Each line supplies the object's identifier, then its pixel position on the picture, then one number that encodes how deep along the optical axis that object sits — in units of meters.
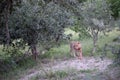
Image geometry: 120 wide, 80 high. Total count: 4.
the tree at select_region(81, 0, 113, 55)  14.80
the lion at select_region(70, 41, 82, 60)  13.83
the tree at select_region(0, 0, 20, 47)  9.63
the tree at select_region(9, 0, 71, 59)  12.65
